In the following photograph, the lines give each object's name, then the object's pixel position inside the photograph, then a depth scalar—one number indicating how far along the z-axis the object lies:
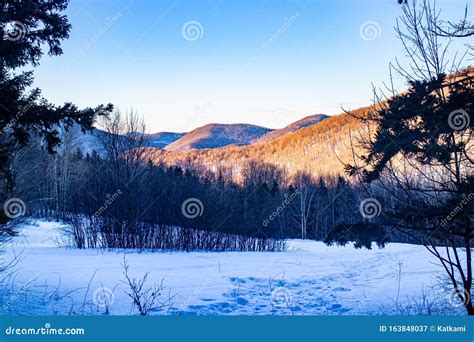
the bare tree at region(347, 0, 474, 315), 4.27
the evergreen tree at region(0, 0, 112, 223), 4.19
